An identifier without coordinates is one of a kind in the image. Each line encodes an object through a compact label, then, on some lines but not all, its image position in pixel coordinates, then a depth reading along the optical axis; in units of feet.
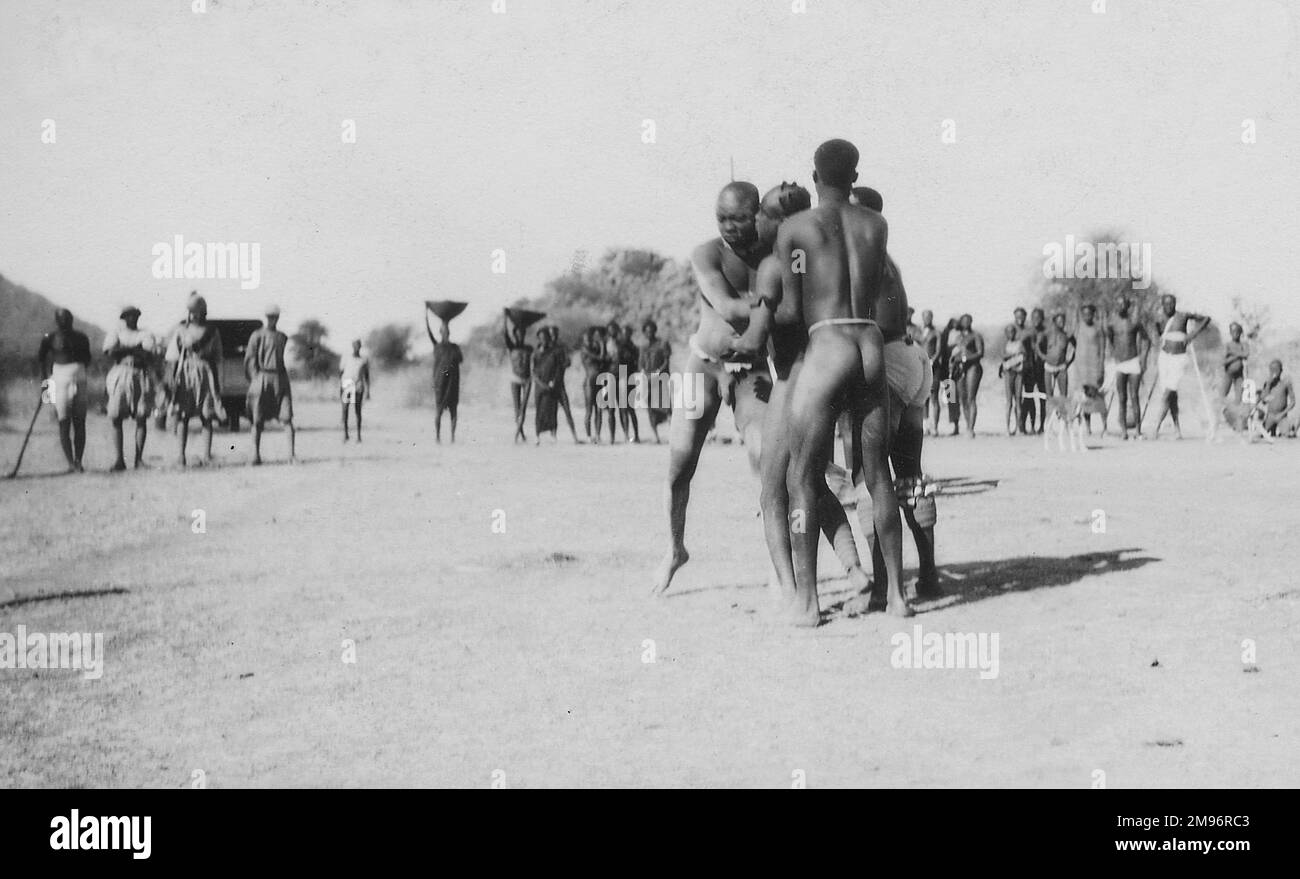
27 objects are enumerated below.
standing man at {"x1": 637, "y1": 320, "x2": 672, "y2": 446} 63.67
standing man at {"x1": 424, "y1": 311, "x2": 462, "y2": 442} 57.77
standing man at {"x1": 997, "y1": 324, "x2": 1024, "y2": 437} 65.05
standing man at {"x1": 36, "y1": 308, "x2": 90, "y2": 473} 46.14
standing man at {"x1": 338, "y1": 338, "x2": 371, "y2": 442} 60.49
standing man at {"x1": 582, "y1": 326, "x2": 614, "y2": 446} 63.93
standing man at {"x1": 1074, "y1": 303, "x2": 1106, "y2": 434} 64.08
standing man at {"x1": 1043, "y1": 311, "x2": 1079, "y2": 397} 63.93
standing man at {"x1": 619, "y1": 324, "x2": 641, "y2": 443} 64.18
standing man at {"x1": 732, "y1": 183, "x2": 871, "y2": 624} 21.30
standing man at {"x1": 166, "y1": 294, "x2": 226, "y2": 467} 48.01
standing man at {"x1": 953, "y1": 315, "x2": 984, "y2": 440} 63.36
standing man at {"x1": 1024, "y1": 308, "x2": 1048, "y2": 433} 64.90
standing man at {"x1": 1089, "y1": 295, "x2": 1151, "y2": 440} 59.93
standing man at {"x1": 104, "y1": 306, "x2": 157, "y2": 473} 47.03
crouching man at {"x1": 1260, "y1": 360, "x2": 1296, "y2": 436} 57.00
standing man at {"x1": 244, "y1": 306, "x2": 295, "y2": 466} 48.65
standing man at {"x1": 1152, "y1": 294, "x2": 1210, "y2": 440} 57.11
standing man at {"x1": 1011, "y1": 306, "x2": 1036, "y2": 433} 64.39
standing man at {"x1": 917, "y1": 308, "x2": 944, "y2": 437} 63.31
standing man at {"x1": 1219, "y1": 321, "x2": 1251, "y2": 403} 58.15
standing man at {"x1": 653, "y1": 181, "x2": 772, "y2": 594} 22.21
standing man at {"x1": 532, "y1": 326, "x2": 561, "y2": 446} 61.67
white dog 53.47
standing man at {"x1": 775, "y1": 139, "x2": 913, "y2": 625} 20.97
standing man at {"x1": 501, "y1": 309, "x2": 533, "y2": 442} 63.10
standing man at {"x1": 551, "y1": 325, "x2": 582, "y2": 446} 61.93
